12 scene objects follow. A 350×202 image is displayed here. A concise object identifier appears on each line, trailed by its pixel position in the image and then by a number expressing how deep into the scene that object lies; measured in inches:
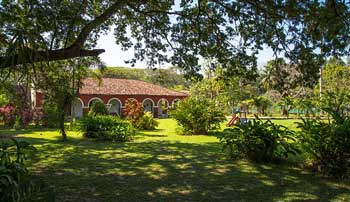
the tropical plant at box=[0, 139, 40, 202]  124.3
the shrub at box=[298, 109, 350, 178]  225.8
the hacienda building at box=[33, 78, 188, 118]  1229.7
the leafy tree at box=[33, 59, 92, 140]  327.2
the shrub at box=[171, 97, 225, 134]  592.7
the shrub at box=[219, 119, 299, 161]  282.5
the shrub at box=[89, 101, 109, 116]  704.4
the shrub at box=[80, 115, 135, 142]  485.5
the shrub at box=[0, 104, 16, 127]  768.9
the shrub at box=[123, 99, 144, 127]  703.1
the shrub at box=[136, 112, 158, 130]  701.3
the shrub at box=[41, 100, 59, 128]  756.6
